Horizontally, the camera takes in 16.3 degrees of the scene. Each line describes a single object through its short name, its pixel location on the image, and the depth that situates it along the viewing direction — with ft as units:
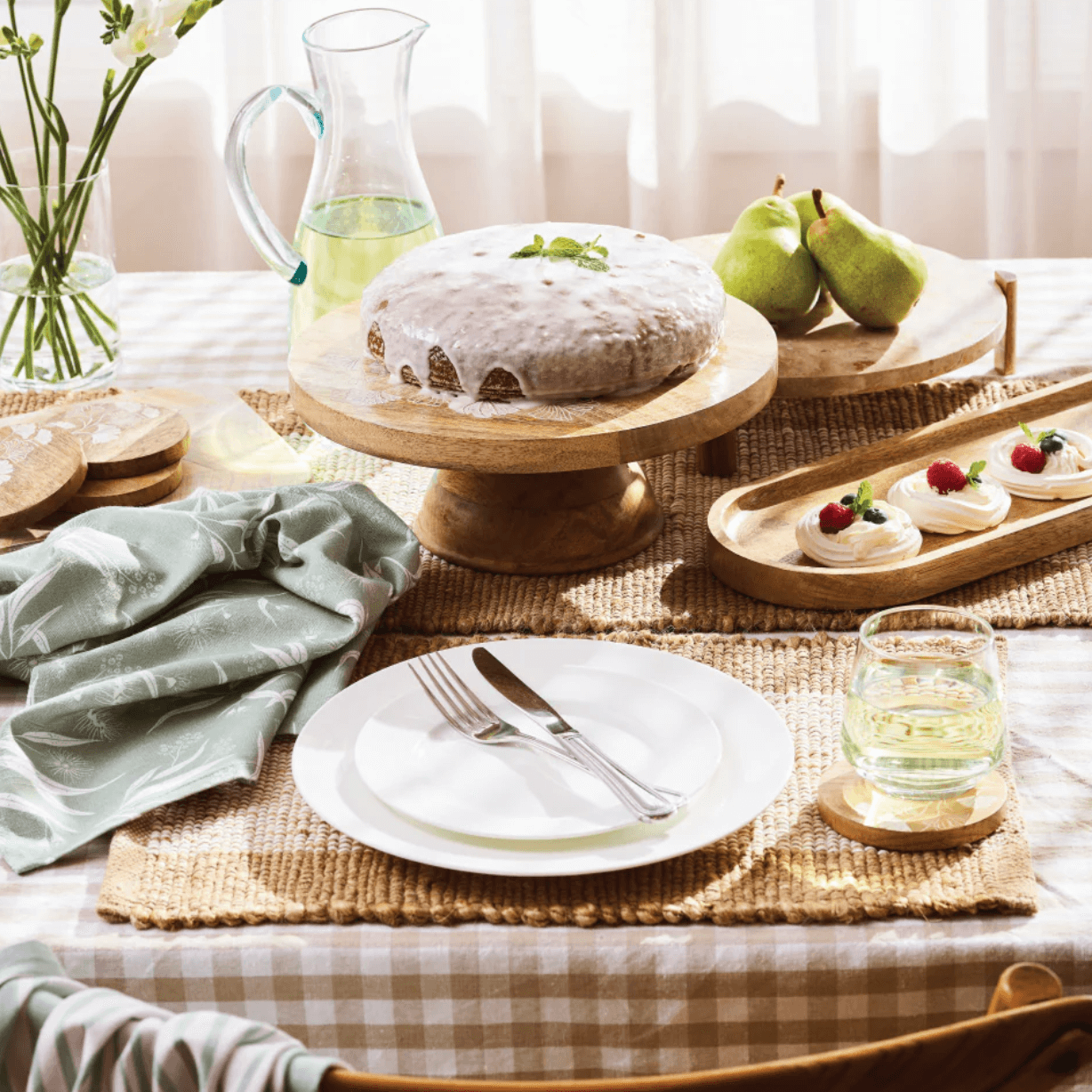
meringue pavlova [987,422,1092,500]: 7.92
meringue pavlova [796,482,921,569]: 7.66
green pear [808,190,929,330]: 8.52
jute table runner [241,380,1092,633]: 7.61
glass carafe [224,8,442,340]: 8.30
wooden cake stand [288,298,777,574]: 7.52
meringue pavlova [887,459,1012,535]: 7.79
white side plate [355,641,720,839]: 6.74
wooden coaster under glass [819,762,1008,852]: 6.73
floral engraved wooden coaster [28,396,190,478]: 8.21
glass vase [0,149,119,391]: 8.58
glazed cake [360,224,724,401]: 7.63
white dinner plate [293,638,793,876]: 6.65
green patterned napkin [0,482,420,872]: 7.01
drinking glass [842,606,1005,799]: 6.70
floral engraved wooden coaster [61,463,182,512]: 8.13
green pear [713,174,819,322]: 8.55
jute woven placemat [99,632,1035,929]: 6.61
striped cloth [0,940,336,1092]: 5.94
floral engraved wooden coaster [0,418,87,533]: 7.90
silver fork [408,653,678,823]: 6.75
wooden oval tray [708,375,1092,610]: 7.60
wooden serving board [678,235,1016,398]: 8.34
